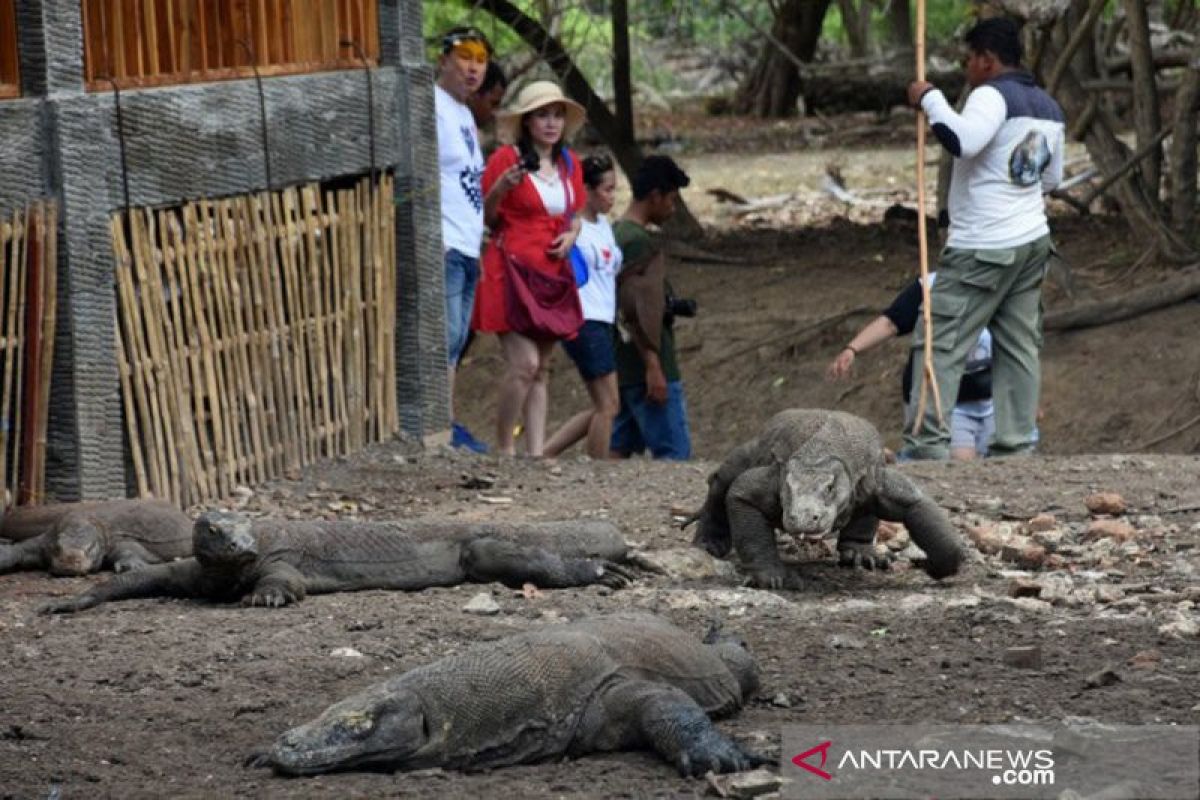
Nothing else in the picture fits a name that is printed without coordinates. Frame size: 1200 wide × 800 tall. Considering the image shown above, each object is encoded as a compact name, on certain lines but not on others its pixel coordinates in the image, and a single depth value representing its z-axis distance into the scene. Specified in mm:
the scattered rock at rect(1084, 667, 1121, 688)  11305
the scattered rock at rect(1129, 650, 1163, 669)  11633
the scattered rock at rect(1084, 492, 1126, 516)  17266
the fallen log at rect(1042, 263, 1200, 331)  28094
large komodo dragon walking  14180
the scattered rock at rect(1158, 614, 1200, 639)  12383
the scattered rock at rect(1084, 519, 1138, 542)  16133
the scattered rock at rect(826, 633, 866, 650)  12570
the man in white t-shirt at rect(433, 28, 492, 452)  21062
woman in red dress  20734
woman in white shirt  21344
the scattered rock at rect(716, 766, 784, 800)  9477
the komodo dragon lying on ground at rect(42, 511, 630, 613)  14586
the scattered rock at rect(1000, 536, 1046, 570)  15453
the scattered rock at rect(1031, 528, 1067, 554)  16062
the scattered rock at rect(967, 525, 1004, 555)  15969
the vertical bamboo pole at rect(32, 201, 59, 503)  16312
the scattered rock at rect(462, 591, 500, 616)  13922
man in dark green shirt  21703
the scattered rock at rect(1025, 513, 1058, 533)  16641
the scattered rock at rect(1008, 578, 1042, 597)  14023
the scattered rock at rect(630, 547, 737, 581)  15359
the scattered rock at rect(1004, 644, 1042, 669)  11844
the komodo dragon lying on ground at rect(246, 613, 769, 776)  10000
